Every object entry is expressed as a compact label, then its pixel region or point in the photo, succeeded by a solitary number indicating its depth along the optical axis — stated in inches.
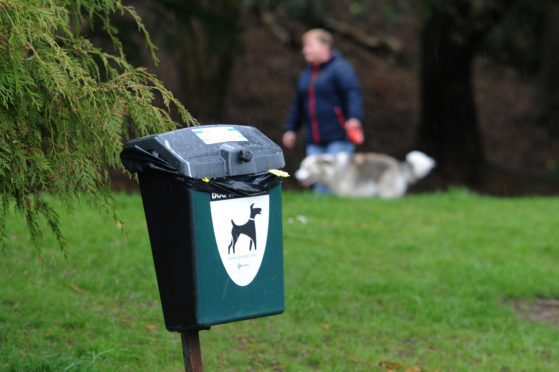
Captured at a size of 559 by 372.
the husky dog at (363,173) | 774.5
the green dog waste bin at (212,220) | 259.0
